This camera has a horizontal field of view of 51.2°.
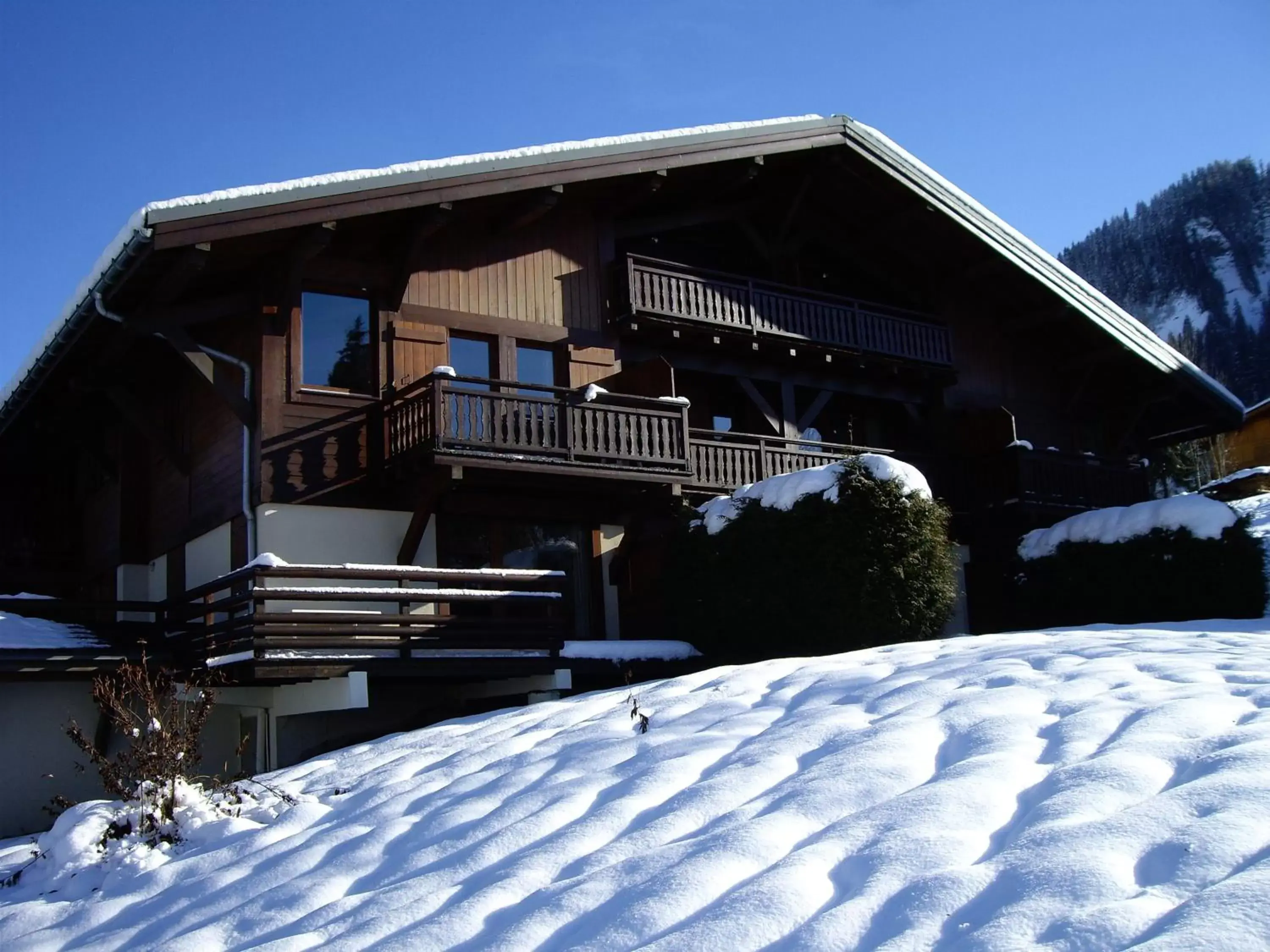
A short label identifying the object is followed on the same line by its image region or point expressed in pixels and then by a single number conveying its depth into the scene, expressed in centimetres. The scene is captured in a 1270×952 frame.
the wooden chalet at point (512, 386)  1504
